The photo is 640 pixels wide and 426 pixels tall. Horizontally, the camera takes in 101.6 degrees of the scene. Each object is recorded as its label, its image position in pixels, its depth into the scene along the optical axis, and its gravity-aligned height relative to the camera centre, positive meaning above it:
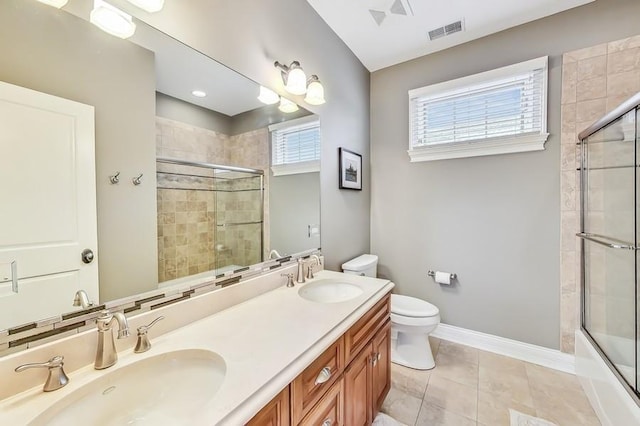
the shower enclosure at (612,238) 1.56 -0.21
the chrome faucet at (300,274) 1.67 -0.41
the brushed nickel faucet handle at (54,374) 0.67 -0.43
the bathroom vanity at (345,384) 0.80 -0.70
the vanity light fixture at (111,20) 0.85 +0.65
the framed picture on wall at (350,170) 2.27 +0.36
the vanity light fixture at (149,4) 0.96 +0.77
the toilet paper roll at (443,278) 2.38 -0.64
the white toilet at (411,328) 1.97 -0.91
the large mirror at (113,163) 0.70 +0.17
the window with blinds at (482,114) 2.06 +0.82
